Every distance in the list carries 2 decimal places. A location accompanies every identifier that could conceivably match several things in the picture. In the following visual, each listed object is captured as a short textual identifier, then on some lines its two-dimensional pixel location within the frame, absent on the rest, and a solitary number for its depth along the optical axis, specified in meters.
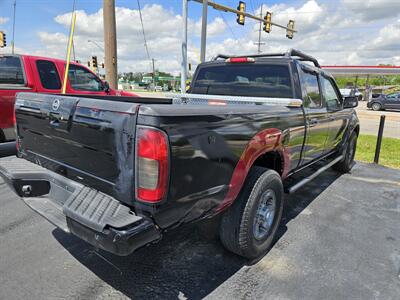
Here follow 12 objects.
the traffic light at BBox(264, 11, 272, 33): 22.52
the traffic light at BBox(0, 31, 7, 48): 21.88
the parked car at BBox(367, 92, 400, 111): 26.14
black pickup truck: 1.95
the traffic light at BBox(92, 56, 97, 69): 28.17
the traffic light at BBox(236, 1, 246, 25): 19.09
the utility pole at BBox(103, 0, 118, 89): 10.13
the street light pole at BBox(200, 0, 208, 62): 15.55
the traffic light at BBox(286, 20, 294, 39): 24.80
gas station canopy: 37.50
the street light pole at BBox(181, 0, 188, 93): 14.09
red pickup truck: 5.89
